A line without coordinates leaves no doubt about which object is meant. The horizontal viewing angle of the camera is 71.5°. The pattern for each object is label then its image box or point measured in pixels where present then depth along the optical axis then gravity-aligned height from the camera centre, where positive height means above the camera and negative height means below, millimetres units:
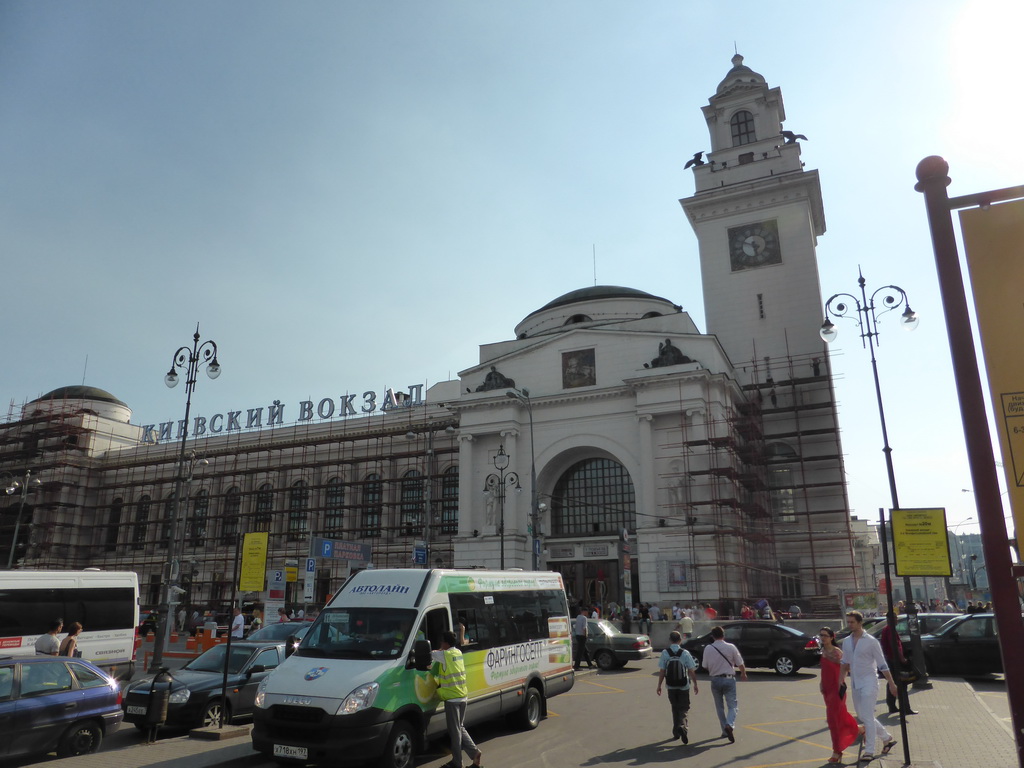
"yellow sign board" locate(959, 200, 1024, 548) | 4242 +1617
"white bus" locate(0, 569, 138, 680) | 17469 -823
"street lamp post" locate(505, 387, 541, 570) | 32094 +2070
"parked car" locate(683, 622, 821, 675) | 19938 -2087
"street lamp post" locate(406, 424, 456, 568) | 36350 +7209
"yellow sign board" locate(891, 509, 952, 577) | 11461 +465
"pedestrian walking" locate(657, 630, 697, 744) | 11500 -1752
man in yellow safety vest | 9688 -1583
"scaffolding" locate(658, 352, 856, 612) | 37219 +4311
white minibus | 9125 -1348
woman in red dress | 10039 -1893
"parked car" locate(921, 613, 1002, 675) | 18234 -2017
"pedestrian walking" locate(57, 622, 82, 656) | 14234 -1318
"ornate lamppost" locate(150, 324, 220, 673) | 23547 +6625
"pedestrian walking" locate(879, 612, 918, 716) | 10494 -1661
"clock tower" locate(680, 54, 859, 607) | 41375 +16307
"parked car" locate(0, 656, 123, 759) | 10070 -1847
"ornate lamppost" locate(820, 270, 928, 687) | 14688 +5248
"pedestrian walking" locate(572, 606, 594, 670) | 21594 -1878
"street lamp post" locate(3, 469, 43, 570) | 38219 +5920
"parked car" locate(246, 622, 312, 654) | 17305 -1334
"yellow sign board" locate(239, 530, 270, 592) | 14367 +264
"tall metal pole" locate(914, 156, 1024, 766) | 3980 +819
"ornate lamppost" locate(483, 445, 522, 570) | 41500 +5155
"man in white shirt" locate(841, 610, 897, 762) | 9961 -1455
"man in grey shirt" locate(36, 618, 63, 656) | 14352 -1294
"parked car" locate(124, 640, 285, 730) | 12602 -1951
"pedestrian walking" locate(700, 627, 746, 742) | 11562 -1697
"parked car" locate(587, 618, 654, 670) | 22359 -2318
